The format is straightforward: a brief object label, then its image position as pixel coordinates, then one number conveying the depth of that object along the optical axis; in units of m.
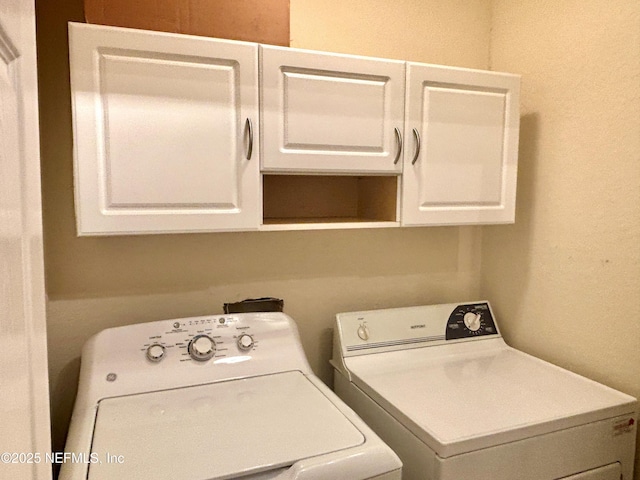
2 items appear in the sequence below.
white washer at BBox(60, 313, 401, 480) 0.99
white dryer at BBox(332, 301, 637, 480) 1.19
